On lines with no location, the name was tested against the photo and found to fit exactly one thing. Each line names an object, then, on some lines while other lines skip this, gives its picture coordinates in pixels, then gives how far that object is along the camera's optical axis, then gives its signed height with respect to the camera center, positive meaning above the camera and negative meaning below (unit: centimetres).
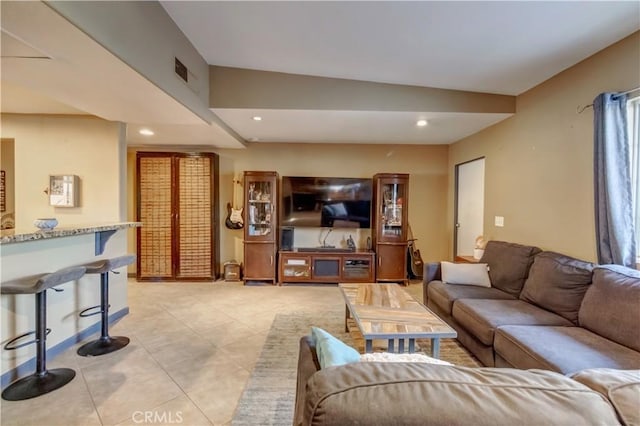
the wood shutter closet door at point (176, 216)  495 -13
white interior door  444 +9
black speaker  516 -49
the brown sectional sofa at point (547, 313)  177 -78
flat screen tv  506 +14
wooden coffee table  199 -78
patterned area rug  189 -123
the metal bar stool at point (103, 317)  267 -100
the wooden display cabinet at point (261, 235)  488 -42
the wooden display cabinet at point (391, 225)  491 -24
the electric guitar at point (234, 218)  528 -16
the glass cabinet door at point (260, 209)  492 +0
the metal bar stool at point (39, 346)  205 -98
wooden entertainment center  488 -66
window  231 +42
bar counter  218 -67
